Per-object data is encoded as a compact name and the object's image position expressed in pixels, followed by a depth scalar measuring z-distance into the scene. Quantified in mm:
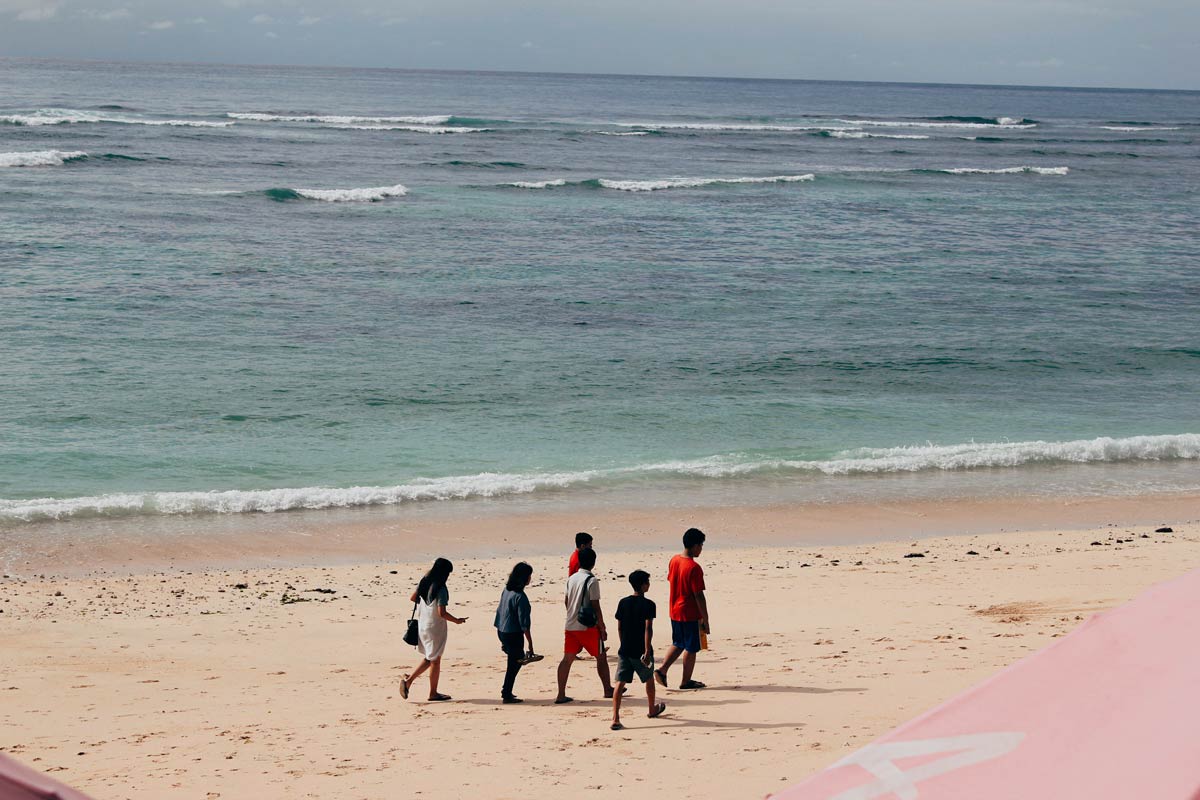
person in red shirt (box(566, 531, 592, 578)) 18812
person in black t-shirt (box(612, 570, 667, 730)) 17734
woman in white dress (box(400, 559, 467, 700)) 19000
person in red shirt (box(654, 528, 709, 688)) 18969
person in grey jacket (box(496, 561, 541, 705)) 19062
